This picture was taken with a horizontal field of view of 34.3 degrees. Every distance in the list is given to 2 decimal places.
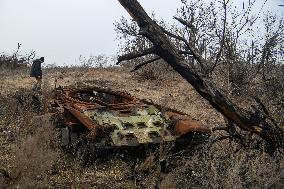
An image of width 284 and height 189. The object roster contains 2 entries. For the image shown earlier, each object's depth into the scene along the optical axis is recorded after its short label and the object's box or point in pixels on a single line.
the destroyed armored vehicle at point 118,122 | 7.53
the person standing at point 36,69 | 15.81
